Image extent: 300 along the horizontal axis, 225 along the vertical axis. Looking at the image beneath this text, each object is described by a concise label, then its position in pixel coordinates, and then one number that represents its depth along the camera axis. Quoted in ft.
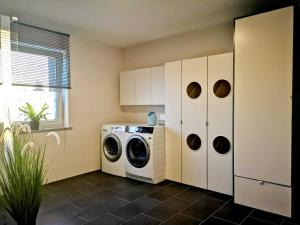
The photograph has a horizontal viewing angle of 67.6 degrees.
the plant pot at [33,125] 10.29
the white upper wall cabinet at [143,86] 12.37
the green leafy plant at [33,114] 10.07
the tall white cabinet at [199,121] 9.55
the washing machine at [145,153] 10.91
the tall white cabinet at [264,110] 7.58
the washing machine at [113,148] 12.15
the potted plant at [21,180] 4.83
